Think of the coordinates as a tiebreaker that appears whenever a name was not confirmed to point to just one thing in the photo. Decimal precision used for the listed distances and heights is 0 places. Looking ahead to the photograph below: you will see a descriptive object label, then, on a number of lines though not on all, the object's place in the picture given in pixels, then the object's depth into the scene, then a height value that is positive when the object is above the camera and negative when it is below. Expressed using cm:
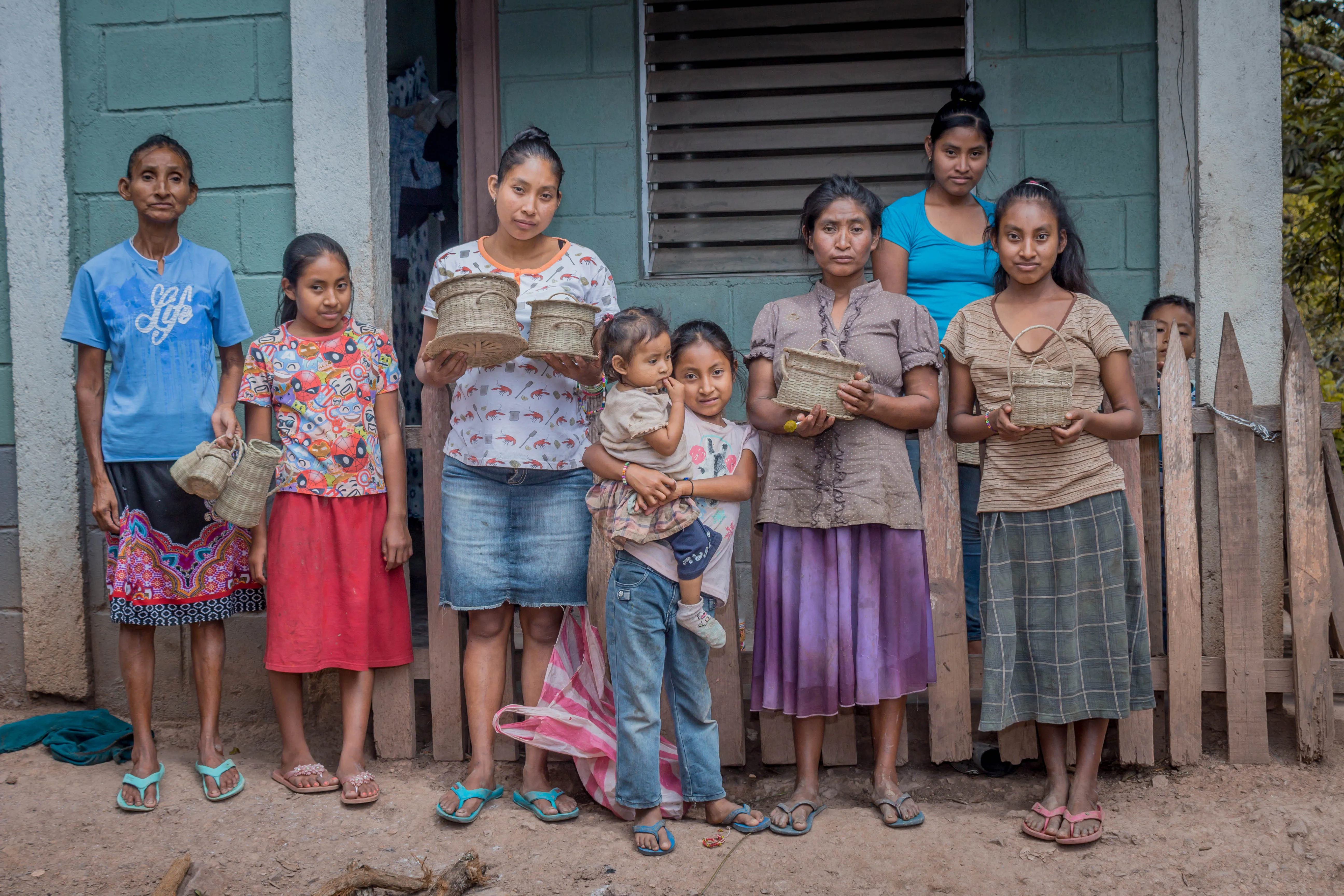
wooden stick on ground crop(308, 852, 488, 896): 275 -121
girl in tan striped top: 306 -30
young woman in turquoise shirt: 362 +72
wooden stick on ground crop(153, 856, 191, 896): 277 -119
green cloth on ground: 371 -107
